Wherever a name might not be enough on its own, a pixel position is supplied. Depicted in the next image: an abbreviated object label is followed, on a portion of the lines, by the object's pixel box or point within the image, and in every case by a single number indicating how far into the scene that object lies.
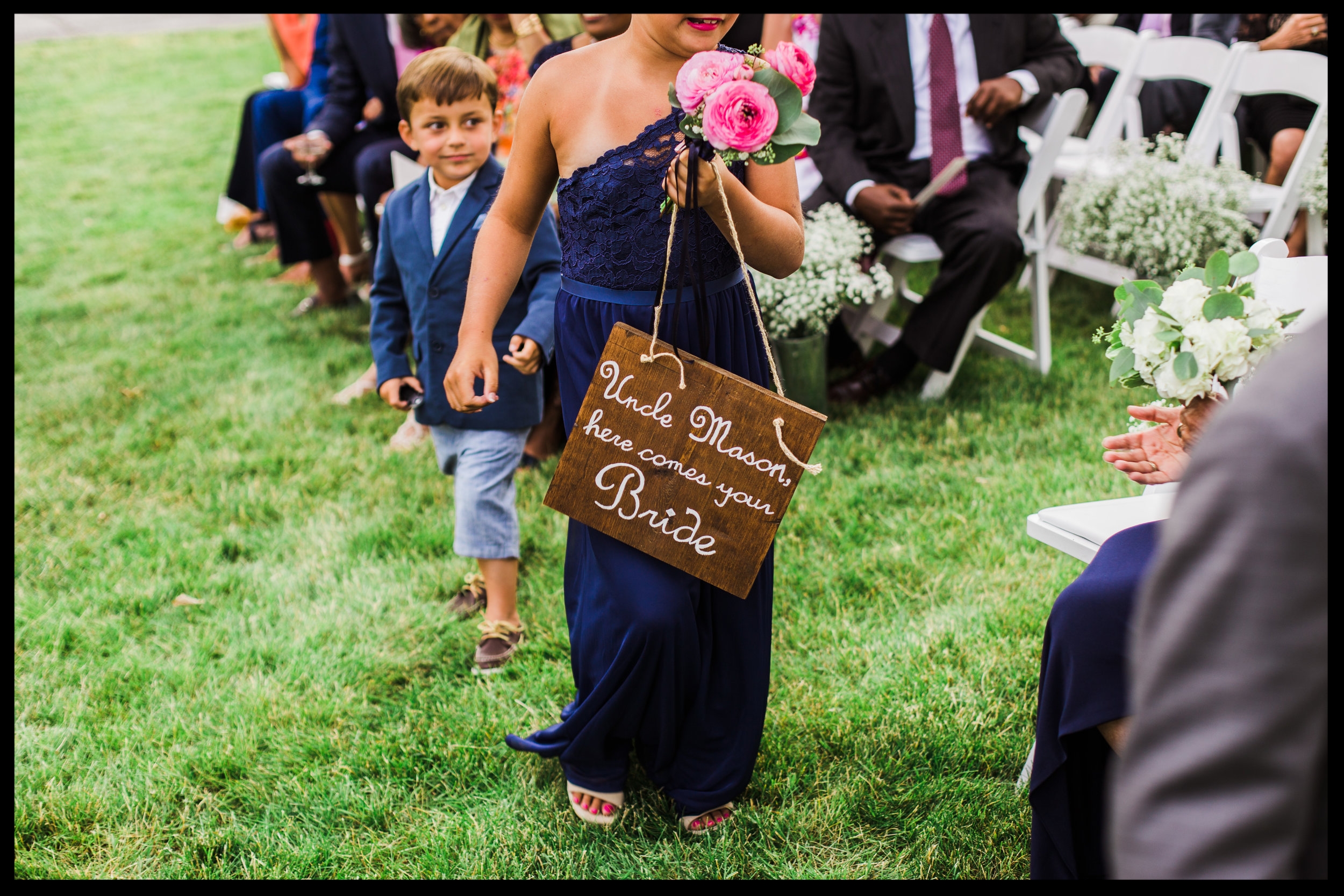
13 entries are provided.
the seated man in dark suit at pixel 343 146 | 5.46
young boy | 2.84
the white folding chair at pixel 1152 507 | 2.04
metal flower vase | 4.26
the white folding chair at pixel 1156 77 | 5.27
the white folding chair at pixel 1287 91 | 4.74
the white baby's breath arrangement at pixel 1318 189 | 4.71
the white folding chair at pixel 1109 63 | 5.72
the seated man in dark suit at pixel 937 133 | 4.42
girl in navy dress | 1.83
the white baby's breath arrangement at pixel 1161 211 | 4.73
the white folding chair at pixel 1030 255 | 4.44
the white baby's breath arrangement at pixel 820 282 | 4.14
